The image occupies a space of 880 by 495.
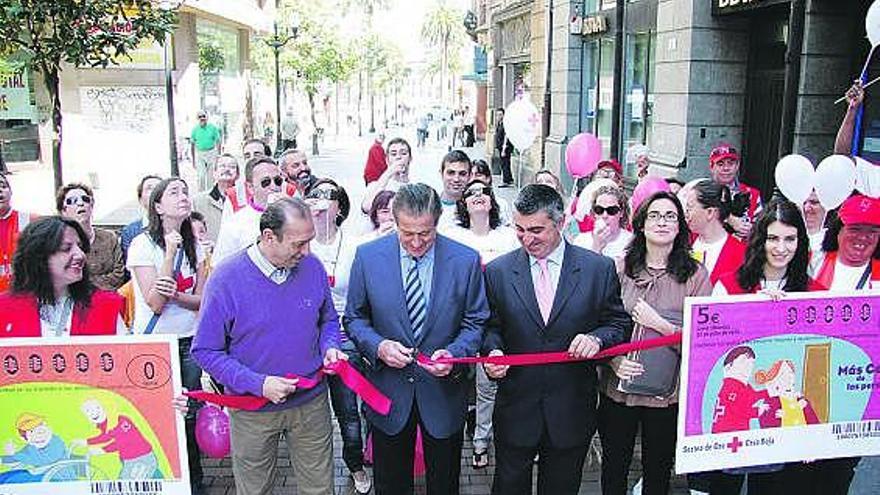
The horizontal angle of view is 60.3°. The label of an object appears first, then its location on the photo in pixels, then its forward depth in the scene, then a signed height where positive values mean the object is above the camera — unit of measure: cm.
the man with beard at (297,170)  725 -44
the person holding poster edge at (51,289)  366 -80
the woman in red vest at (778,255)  400 -68
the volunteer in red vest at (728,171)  661 -40
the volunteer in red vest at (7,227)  526 -72
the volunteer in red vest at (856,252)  430 -72
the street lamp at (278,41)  2781 +310
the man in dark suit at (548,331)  376 -103
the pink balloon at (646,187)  624 -54
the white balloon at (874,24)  639 +85
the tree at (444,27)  8006 +1039
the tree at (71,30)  700 +93
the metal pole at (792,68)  642 +49
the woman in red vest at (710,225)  490 -65
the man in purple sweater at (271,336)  360 -103
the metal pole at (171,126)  1370 -3
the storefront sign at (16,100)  1958 +64
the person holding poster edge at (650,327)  397 -103
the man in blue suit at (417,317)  382 -97
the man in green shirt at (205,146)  1772 -49
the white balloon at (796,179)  532 -37
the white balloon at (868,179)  517 -37
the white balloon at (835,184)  519 -40
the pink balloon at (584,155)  870 -34
